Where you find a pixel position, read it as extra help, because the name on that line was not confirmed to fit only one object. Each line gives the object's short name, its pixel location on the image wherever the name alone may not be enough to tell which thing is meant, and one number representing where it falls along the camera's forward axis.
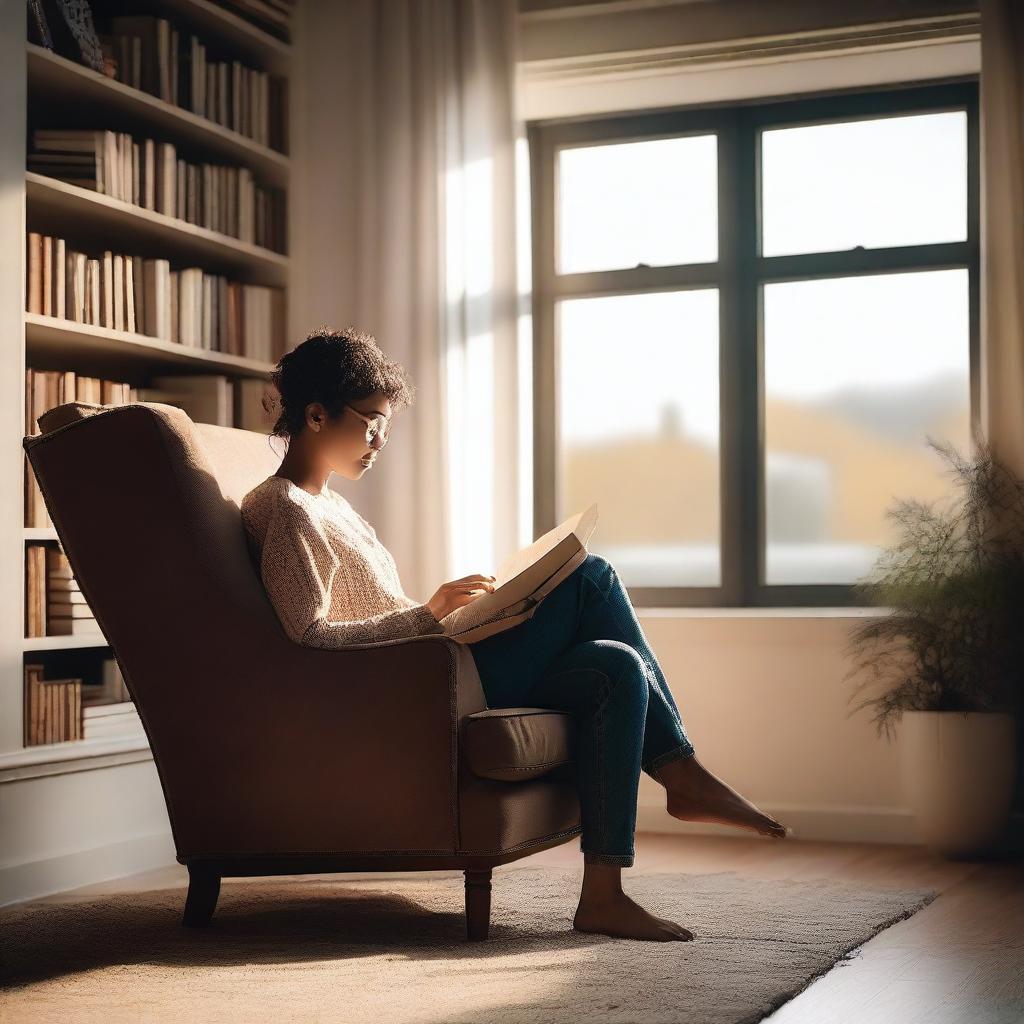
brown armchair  2.50
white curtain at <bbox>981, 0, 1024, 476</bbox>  3.77
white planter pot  3.56
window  4.30
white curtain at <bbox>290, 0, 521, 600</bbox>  4.20
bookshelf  3.22
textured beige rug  2.15
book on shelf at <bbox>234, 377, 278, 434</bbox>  4.16
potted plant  3.57
